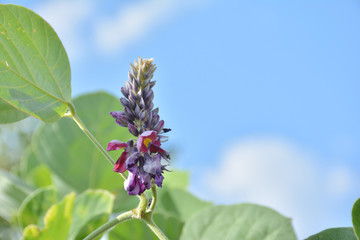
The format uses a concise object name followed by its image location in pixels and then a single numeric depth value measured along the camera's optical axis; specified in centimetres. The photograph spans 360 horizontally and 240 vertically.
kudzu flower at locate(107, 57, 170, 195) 81
